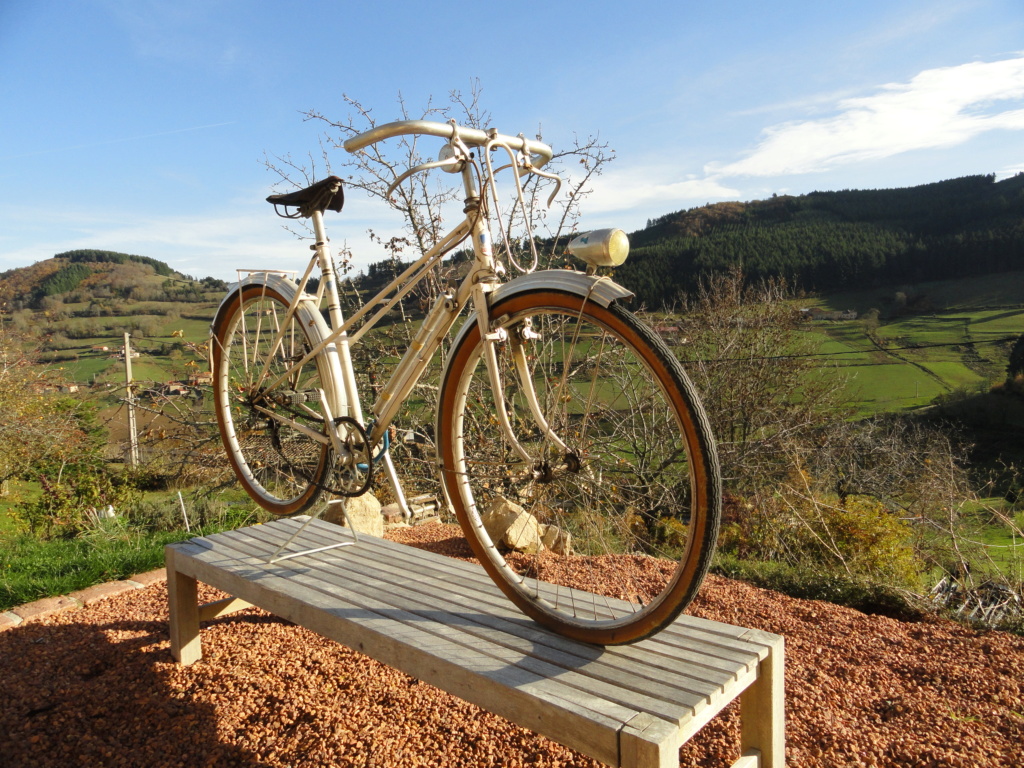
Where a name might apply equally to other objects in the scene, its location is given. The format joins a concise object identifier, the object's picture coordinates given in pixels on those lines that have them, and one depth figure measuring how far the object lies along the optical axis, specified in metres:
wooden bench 1.38
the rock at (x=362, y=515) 4.51
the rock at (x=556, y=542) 3.84
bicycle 1.56
